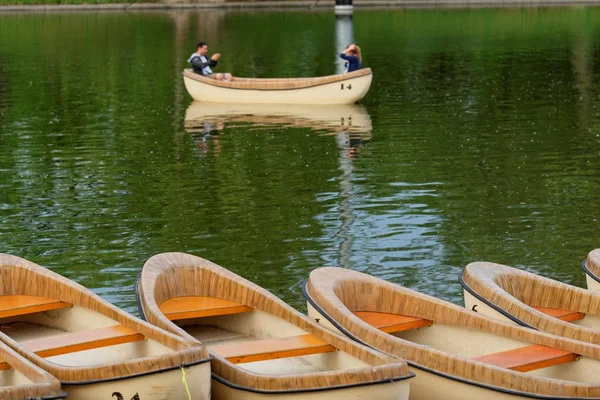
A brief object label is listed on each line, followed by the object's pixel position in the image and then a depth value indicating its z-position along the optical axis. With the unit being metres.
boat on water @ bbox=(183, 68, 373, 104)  35.62
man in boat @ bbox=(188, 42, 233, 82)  37.06
